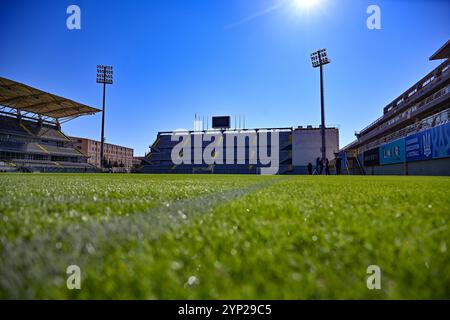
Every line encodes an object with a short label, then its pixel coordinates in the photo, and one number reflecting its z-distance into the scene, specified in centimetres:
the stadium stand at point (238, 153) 4572
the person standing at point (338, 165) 1991
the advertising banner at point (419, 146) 1465
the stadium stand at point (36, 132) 3238
